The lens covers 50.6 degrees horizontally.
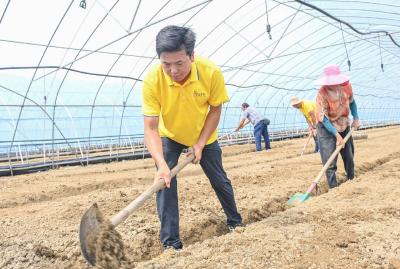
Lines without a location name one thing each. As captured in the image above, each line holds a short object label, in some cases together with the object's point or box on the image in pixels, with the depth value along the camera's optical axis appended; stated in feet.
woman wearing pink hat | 14.97
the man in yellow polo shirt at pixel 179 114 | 8.55
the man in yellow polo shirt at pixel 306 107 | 25.92
